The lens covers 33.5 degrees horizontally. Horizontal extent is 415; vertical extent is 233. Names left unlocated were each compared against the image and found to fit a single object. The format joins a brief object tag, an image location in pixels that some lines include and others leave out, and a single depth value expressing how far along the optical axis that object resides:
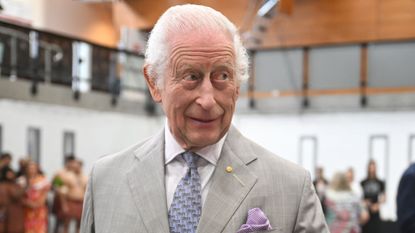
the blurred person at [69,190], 10.55
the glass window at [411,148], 11.54
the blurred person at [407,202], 3.43
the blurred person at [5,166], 9.20
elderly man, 1.86
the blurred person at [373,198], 10.80
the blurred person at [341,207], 7.86
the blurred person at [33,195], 9.57
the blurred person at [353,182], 11.09
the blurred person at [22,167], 9.69
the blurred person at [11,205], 9.25
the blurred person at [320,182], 10.01
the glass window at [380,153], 11.73
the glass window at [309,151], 12.29
